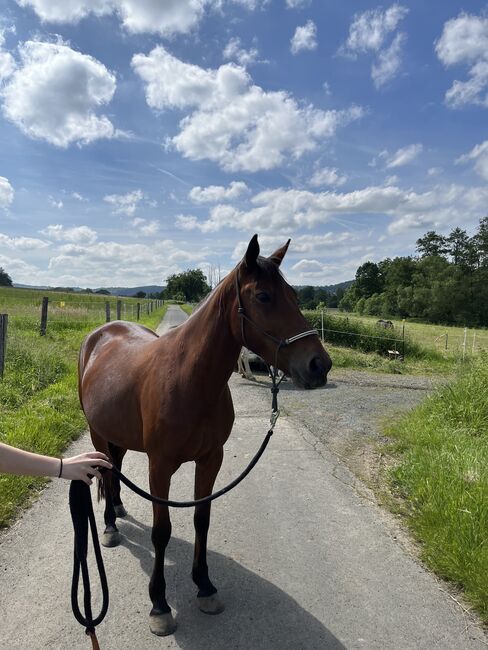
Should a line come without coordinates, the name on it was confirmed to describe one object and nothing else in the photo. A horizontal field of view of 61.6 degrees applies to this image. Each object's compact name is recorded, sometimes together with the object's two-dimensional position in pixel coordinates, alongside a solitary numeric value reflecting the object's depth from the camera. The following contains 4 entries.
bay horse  2.23
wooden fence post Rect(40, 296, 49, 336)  12.63
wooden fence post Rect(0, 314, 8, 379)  7.33
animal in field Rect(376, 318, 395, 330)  17.97
